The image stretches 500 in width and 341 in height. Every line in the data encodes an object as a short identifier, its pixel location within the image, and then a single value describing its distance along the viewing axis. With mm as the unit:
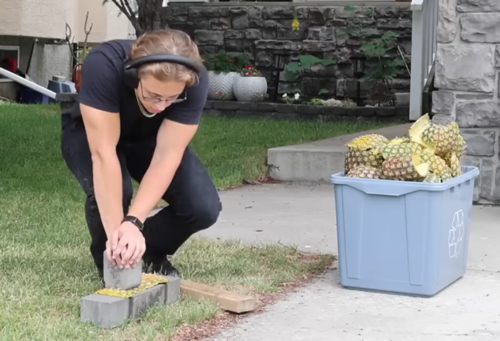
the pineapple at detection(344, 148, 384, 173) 4078
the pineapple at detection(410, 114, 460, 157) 4086
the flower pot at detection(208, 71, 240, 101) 11305
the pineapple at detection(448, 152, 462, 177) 4086
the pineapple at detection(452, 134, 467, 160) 4133
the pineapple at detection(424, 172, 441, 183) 3881
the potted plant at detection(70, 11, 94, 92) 15139
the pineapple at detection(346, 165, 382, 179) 3951
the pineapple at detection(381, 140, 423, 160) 4020
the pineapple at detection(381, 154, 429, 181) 3875
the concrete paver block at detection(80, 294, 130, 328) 3342
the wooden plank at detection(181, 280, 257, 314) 3619
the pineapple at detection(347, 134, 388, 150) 4113
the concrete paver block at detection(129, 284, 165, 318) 3449
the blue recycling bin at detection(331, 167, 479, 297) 3814
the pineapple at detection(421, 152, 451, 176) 3934
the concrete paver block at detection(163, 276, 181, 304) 3656
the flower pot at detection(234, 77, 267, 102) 11172
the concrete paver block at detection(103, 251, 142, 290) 3457
